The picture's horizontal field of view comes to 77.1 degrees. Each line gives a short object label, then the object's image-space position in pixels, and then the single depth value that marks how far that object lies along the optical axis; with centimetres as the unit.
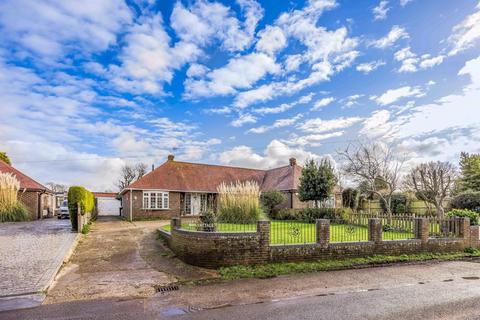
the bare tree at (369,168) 2152
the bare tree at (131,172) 4744
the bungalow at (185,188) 2219
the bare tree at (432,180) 2094
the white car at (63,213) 2391
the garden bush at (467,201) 2050
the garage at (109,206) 3262
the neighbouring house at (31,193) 2056
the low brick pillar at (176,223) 997
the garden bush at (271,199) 2086
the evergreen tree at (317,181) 1984
